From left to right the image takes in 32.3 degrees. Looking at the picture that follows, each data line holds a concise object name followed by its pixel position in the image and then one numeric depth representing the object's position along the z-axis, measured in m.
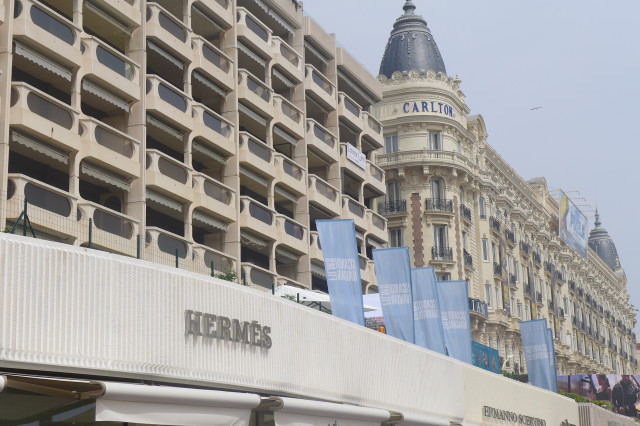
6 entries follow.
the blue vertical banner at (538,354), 42.56
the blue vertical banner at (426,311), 29.52
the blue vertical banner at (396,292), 27.25
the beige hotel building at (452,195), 65.31
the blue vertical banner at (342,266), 24.73
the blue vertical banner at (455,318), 32.50
